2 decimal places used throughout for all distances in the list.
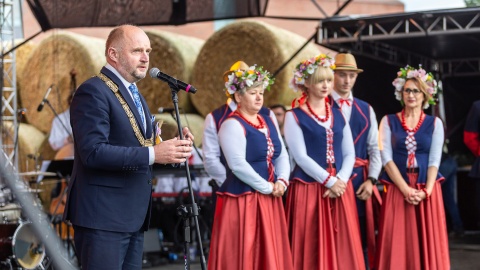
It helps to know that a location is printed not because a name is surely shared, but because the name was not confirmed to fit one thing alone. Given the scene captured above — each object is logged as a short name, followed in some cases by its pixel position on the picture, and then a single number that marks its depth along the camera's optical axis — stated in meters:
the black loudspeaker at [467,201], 18.46
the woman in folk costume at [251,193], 9.50
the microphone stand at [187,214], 6.67
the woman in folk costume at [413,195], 10.63
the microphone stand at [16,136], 15.33
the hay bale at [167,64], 17.75
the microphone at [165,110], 12.13
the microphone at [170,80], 6.68
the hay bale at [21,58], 20.33
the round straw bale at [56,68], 18.78
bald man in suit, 6.26
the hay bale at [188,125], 16.37
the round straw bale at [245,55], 16.31
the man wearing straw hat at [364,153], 10.77
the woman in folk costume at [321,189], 10.03
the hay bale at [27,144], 19.18
